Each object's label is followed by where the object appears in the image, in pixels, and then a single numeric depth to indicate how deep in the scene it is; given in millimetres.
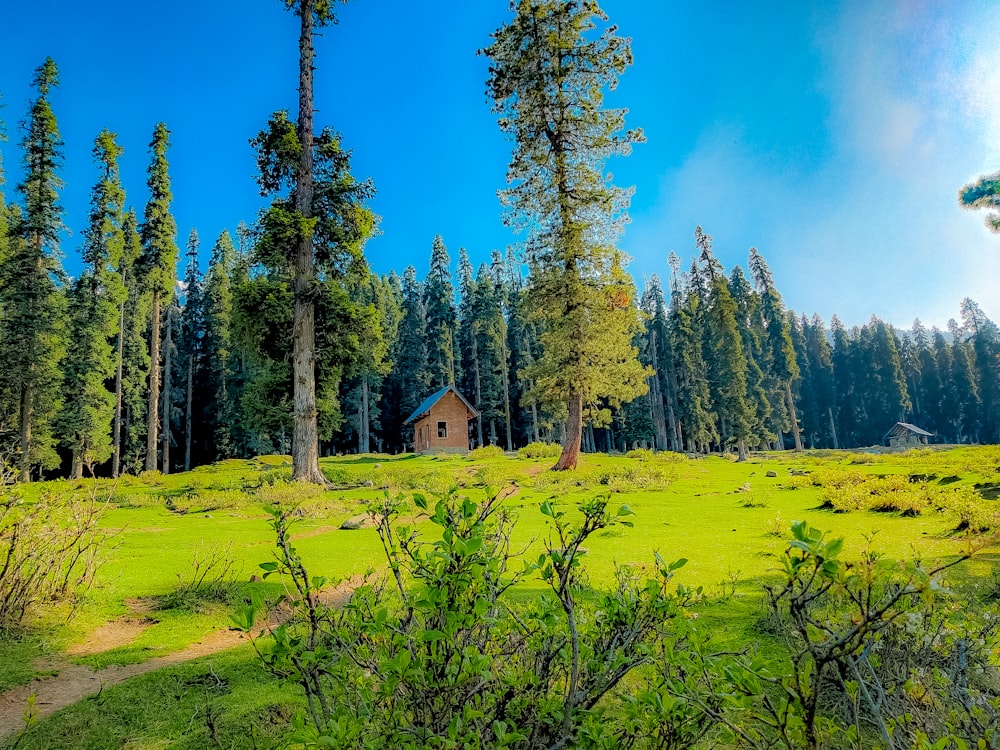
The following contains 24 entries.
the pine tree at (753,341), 40825
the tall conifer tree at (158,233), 30688
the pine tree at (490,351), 50656
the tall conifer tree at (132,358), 35281
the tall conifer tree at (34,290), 24719
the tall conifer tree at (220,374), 43781
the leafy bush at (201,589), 5219
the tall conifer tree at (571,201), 19203
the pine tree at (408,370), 50191
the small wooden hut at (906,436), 51188
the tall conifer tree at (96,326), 29516
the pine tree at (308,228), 15508
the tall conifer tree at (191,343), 43912
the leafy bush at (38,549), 4242
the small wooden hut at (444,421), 36500
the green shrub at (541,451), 27788
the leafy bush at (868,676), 1437
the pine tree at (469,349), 51219
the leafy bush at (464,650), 1675
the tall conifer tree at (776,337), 47750
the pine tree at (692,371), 49406
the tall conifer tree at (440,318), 51500
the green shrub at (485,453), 27916
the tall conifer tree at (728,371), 36750
